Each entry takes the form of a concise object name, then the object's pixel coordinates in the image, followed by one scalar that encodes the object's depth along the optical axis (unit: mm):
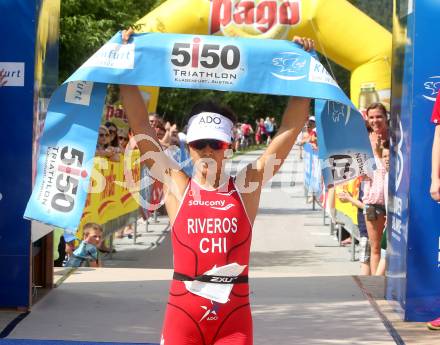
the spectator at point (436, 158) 6496
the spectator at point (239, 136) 47625
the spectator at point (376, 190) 9336
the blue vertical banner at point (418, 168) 7086
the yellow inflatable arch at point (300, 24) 15117
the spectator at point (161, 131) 16569
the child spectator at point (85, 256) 10594
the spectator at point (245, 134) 53156
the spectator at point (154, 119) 15644
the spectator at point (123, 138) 15530
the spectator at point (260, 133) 61878
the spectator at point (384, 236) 9509
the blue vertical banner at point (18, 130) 7254
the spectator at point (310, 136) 18853
